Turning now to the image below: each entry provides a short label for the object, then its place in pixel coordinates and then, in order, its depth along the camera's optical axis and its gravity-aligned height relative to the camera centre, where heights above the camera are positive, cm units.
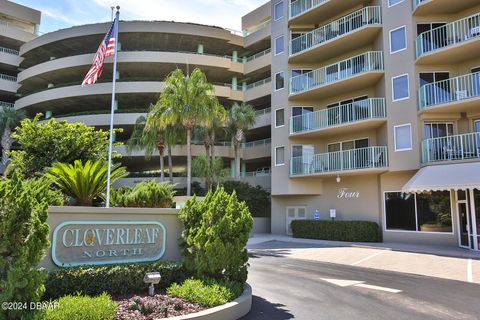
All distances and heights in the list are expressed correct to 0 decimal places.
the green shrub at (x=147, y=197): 959 +23
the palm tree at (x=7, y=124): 4009 +857
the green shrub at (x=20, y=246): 516 -57
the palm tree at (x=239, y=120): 3275 +733
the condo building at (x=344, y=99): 2091 +777
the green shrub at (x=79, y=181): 928 +61
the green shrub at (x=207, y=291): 696 -164
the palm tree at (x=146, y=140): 3122 +561
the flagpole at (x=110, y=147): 949 +167
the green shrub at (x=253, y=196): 3350 +86
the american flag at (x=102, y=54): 1317 +530
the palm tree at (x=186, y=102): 2702 +739
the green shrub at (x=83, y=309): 557 -156
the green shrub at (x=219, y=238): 799 -68
